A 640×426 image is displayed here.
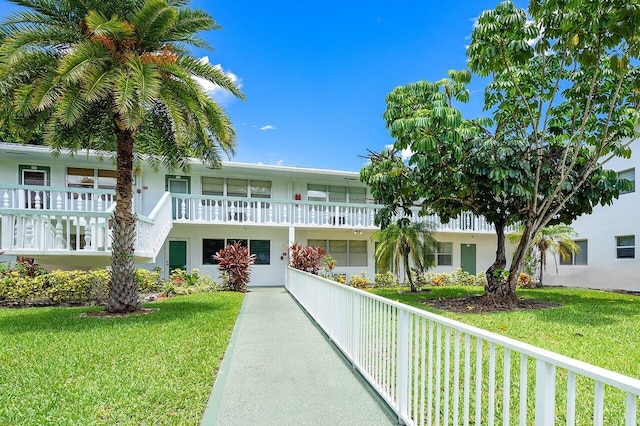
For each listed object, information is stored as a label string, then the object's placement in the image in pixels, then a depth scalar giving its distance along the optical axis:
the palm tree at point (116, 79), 7.35
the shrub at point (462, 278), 17.75
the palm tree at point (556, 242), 16.39
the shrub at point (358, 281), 16.19
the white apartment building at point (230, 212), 12.80
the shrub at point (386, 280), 16.67
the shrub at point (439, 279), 17.20
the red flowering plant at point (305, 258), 14.66
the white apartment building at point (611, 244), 14.67
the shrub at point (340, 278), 15.95
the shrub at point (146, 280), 12.43
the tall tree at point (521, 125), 8.12
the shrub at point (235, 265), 13.99
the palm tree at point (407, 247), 13.95
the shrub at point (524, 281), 16.91
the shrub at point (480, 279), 17.88
